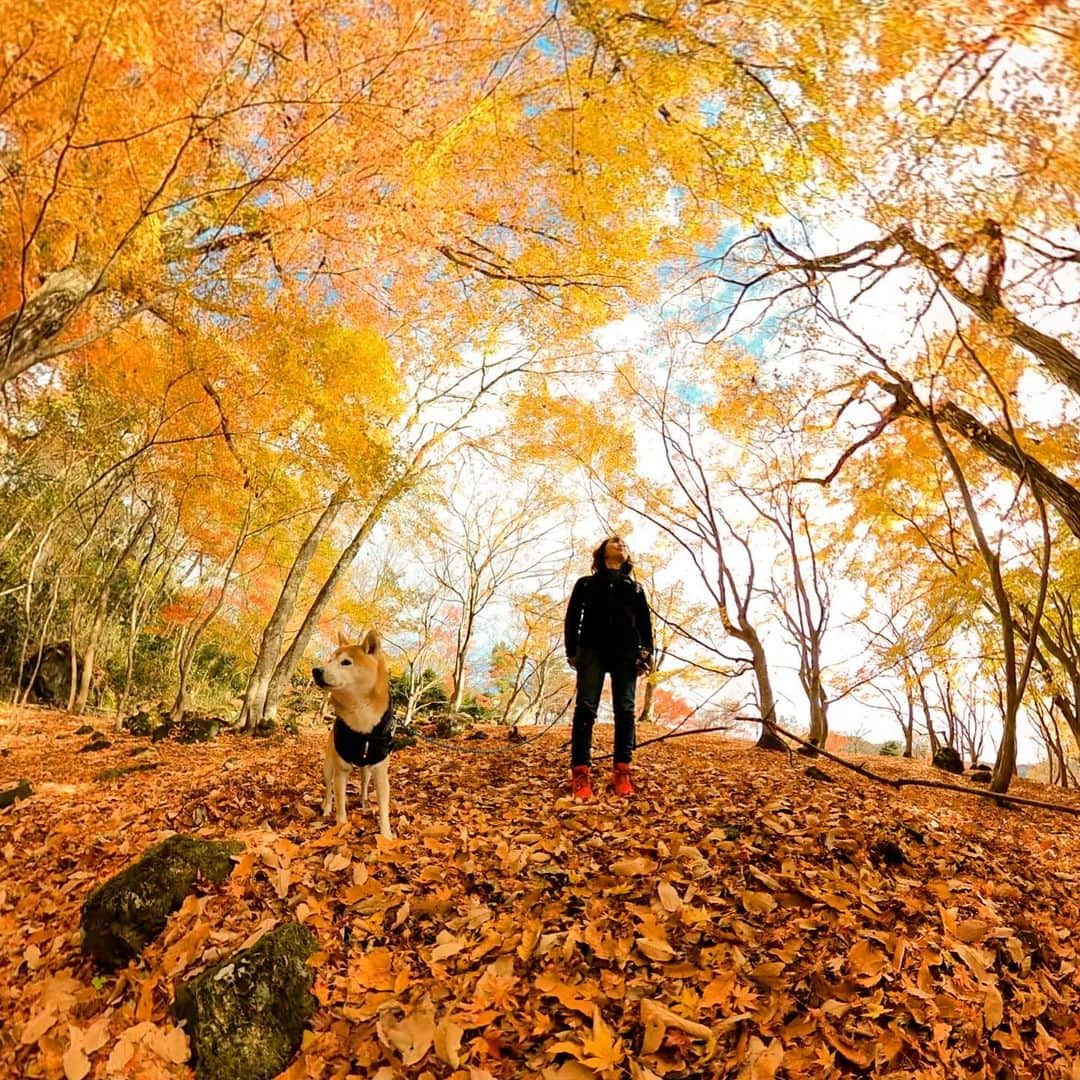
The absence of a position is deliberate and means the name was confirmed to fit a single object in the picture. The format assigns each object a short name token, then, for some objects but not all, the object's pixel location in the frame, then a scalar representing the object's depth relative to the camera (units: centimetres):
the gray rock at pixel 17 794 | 491
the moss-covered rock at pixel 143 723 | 945
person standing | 432
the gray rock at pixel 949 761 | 1148
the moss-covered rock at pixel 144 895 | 270
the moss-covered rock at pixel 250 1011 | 210
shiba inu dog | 339
